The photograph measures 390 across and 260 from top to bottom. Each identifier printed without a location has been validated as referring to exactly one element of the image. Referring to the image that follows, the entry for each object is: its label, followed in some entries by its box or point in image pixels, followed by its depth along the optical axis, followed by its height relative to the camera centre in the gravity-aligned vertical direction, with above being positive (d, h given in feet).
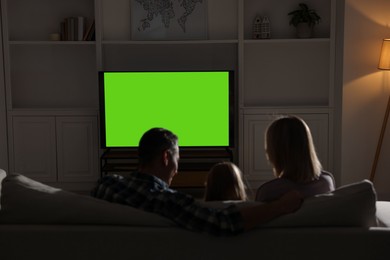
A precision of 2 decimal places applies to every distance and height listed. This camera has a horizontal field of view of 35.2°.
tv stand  17.99 -3.17
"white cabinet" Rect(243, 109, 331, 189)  18.93 -2.49
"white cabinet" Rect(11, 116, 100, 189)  18.99 -2.71
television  18.52 -1.42
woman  7.63 -1.28
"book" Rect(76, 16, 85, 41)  18.80 +1.00
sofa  6.51 -1.85
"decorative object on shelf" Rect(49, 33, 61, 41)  18.94 +0.74
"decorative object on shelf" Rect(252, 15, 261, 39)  19.04 +0.94
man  6.48 -1.52
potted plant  18.81 +1.16
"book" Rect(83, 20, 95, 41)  18.76 +0.82
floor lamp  17.25 -0.15
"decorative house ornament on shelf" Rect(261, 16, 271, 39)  18.94 +0.94
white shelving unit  18.89 -0.19
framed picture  18.90 +1.24
